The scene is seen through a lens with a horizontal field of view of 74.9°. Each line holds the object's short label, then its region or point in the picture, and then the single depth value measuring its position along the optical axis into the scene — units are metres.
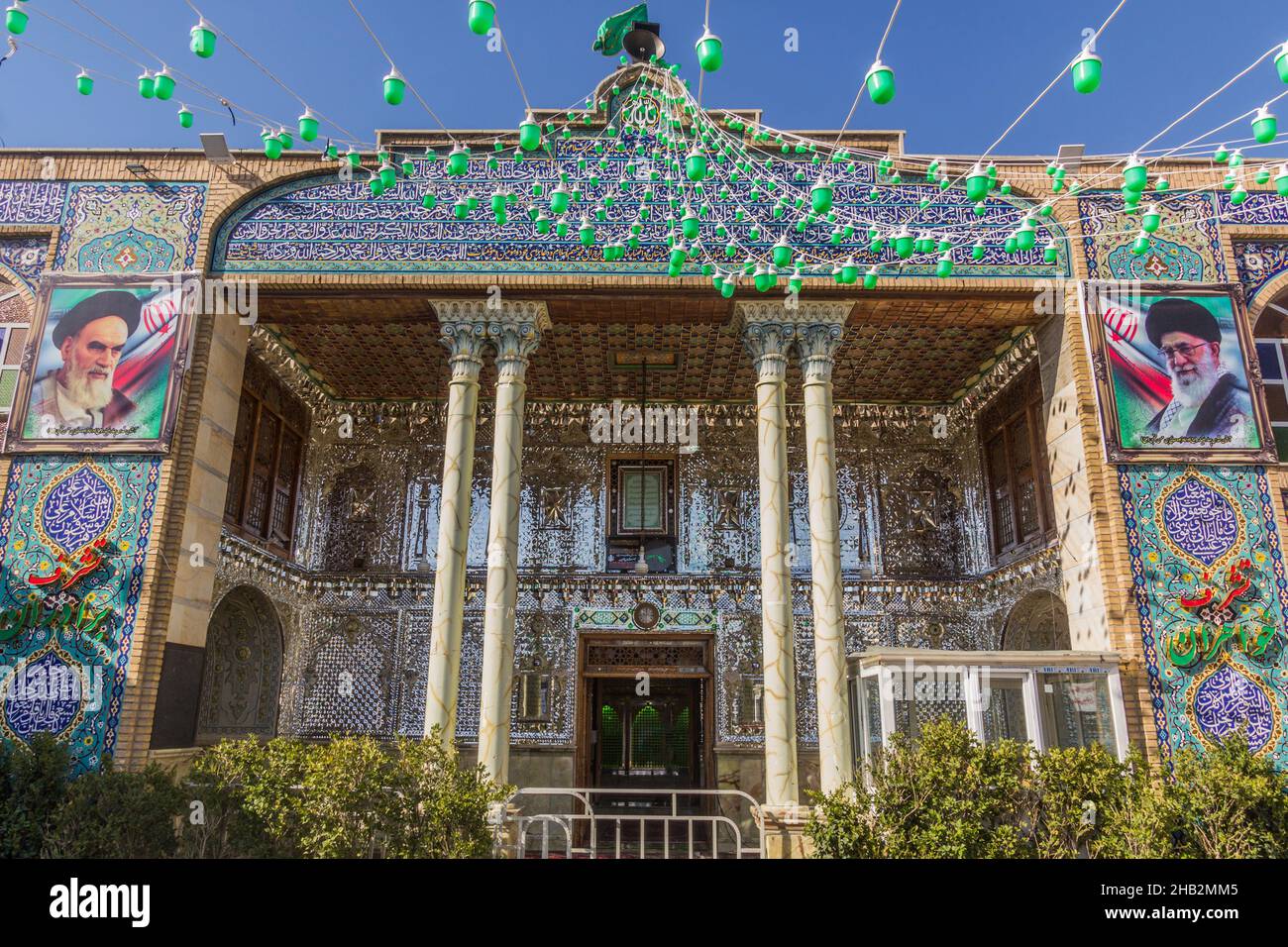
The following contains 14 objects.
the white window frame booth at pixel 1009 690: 8.50
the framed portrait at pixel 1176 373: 9.11
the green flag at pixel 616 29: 9.91
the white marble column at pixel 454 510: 8.94
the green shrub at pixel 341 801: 6.54
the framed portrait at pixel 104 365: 9.18
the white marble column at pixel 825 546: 8.59
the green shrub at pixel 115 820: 6.85
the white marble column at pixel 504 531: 8.88
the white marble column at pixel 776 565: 8.71
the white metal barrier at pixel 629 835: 11.17
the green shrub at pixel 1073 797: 6.89
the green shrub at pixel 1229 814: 6.76
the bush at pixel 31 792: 7.18
